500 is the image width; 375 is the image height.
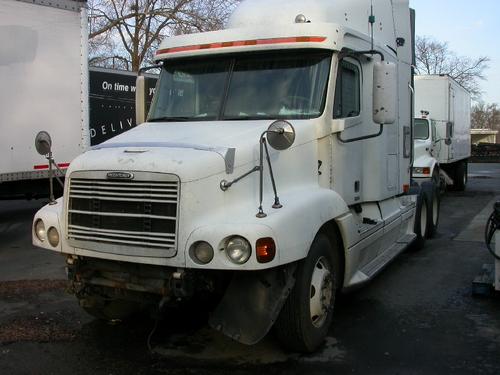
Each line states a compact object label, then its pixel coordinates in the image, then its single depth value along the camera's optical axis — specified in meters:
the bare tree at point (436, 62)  65.44
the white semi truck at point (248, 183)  3.97
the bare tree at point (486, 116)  95.38
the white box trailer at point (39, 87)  8.11
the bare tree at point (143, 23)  26.77
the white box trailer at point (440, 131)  14.13
